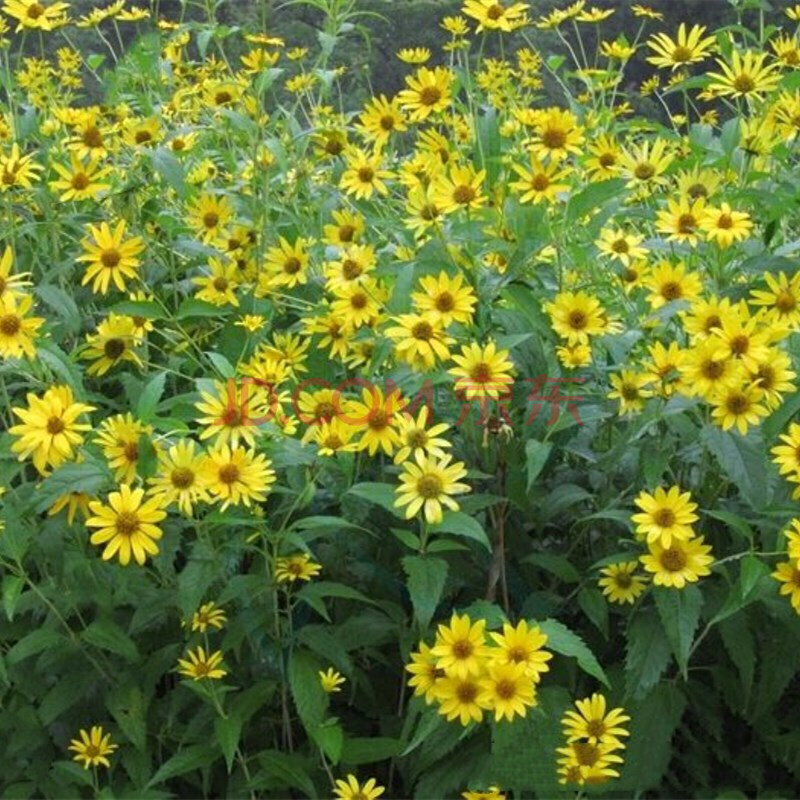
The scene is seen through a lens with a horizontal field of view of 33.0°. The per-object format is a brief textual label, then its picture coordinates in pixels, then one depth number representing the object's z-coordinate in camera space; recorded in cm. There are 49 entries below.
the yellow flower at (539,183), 196
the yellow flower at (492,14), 220
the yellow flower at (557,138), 198
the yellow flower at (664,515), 162
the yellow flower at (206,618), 171
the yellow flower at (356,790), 165
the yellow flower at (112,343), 202
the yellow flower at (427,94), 223
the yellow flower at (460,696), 155
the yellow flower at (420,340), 171
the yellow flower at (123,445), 166
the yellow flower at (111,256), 204
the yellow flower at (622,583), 174
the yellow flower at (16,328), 173
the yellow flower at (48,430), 163
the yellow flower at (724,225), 187
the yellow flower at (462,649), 153
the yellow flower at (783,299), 180
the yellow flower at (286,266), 214
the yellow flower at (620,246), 208
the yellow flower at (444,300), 176
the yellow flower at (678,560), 163
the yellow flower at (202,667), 169
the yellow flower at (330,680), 172
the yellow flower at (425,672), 157
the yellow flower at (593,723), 161
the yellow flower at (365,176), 222
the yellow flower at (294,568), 169
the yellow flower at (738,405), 163
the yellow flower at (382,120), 231
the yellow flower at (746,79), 228
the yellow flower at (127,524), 159
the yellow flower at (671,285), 188
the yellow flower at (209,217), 229
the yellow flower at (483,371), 170
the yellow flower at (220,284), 218
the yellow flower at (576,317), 181
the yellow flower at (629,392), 178
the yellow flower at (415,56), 294
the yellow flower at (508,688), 152
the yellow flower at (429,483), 161
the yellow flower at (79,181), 218
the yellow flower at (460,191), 196
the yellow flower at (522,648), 153
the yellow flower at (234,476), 157
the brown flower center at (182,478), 161
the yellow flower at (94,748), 179
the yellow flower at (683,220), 192
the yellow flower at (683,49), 243
